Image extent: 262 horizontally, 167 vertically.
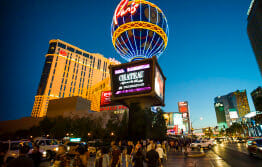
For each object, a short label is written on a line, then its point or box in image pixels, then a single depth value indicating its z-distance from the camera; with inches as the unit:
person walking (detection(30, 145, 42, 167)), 244.8
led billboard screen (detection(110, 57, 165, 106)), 997.8
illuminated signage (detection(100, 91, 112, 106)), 3111.2
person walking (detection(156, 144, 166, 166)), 357.1
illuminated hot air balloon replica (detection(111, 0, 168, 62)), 922.7
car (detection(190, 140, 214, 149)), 1010.2
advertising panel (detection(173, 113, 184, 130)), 3807.8
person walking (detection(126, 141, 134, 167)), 433.1
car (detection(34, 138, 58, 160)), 569.4
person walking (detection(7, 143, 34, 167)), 123.8
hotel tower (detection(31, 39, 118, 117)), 4456.2
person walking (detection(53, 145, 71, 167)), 180.7
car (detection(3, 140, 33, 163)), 448.2
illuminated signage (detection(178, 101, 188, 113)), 4208.9
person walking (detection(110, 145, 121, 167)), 275.7
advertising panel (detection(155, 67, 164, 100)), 1048.6
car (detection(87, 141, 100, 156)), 721.0
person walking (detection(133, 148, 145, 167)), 241.0
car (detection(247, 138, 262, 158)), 542.2
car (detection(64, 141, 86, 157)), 685.9
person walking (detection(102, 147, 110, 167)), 247.8
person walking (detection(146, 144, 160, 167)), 228.2
